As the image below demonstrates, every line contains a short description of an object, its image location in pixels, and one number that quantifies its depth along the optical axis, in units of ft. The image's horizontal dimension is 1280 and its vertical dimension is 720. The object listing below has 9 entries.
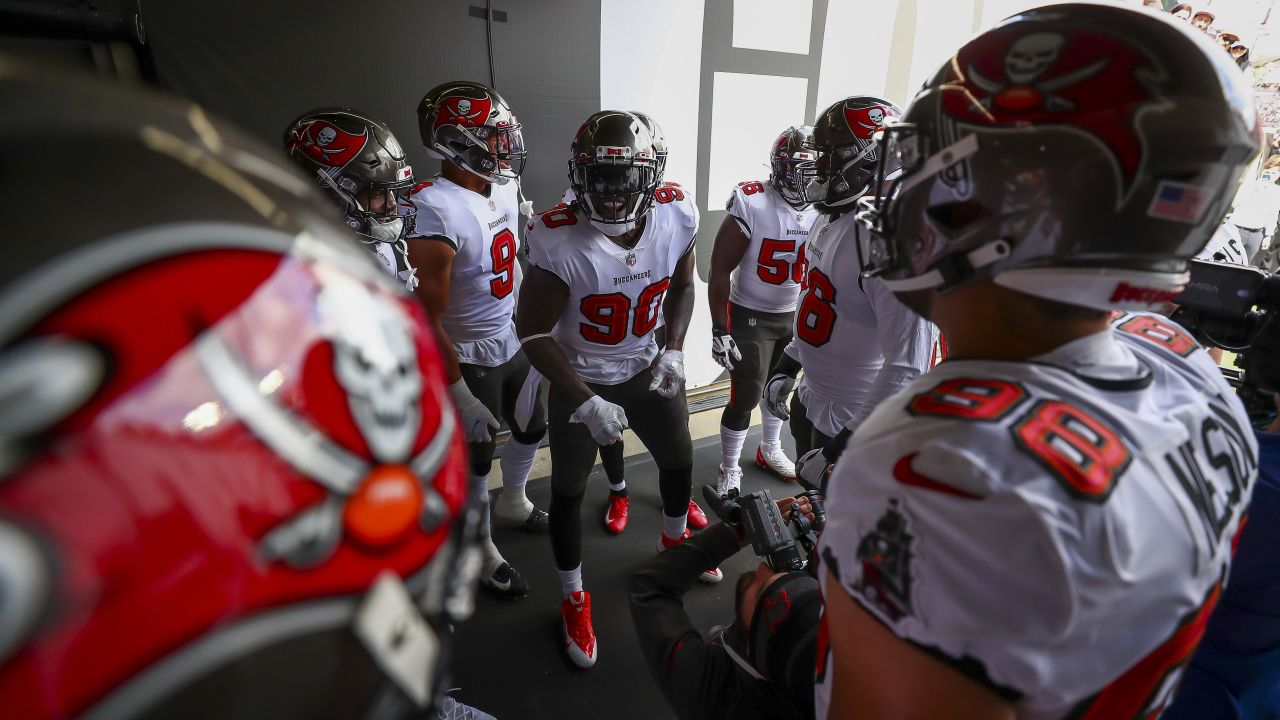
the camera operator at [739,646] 3.25
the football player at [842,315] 6.24
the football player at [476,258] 8.05
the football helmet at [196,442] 1.12
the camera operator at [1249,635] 3.41
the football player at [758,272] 10.07
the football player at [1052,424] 1.92
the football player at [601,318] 7.14
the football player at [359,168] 7.30
